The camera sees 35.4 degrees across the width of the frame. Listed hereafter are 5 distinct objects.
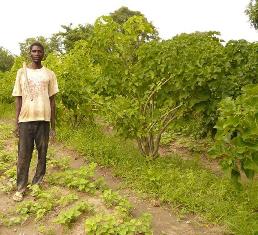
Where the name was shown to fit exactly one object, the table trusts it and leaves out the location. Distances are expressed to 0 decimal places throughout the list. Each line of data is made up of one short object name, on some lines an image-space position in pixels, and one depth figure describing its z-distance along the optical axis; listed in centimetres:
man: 505
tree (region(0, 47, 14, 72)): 3250
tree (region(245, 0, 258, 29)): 2105
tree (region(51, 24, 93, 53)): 2985
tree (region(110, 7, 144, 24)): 3262
